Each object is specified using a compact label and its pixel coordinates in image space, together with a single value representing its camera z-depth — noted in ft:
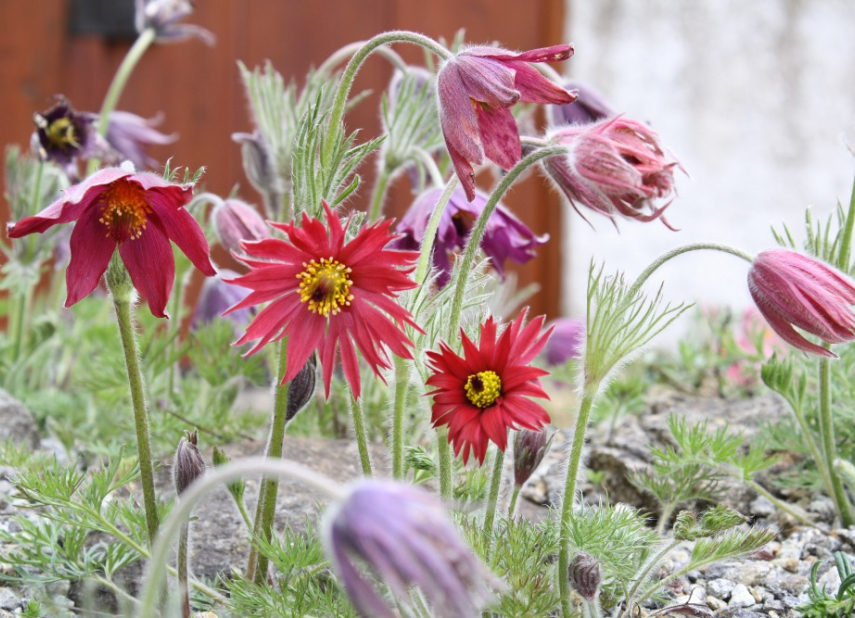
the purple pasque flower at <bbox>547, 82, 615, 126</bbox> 3.40
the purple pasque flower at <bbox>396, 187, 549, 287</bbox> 3.07
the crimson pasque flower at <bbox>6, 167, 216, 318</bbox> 2.77
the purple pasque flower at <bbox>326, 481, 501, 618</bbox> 2.33
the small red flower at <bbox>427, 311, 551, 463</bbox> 2.74
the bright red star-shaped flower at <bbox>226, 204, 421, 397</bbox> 2.66
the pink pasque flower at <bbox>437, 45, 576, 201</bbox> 2.70
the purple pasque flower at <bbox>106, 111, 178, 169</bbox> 4.42
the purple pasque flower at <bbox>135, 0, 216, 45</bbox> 4.33
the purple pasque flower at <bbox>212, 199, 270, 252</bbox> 3.14
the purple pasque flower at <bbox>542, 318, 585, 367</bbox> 4.83
